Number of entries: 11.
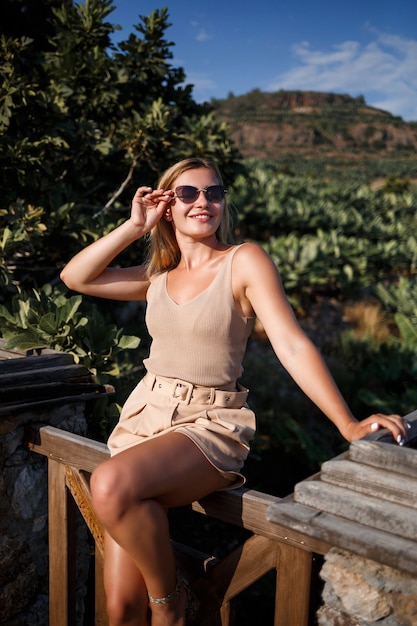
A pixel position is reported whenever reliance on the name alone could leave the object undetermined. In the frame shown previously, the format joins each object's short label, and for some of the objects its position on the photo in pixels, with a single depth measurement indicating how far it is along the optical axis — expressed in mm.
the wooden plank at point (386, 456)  1401
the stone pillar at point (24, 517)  2441
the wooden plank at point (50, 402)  2303
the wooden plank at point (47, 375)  2350
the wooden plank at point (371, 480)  1377
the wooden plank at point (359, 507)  1331
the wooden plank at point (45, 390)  2328
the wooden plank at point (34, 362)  2386
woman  1656
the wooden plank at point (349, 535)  1271
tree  4325
